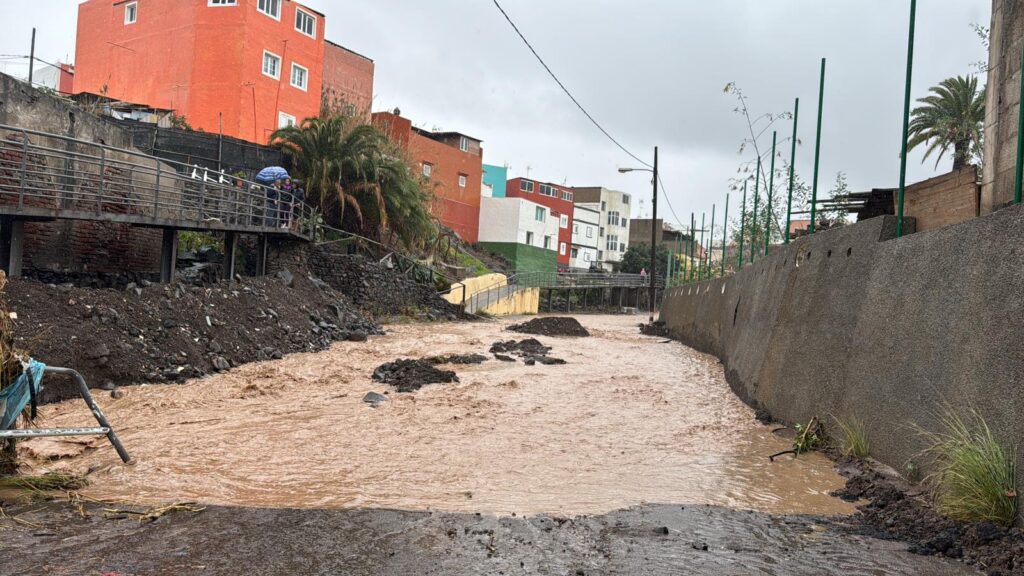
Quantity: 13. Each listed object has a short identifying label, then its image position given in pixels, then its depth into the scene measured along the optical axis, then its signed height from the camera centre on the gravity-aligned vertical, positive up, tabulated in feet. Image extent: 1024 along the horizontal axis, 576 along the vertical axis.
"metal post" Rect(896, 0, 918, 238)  25.58 +6.50
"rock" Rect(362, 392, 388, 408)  35.45 -5.63
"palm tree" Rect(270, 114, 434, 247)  88.22 +12.71
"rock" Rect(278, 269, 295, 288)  67.62 -0.23
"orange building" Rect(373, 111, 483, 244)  148.05 +25.12
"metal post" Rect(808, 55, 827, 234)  35.87 +8.02
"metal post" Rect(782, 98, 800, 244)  42.22 +8.46
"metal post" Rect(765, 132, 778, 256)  49.00 +8.91
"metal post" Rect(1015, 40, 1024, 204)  18.42 +4.19
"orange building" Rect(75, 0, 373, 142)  99.60 +28.92
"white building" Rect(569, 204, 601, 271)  231.30 +19.14
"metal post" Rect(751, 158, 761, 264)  58.08 +6.55
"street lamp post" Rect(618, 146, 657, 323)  125.80 +12.07
